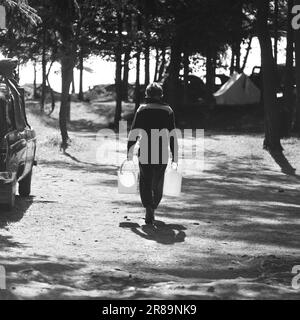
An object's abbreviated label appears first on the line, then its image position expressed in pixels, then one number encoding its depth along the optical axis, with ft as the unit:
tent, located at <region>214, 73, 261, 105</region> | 153.79
